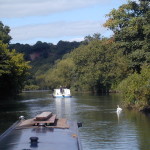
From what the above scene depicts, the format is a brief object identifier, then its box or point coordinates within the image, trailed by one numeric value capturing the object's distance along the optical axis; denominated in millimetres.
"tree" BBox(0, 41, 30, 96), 44938
